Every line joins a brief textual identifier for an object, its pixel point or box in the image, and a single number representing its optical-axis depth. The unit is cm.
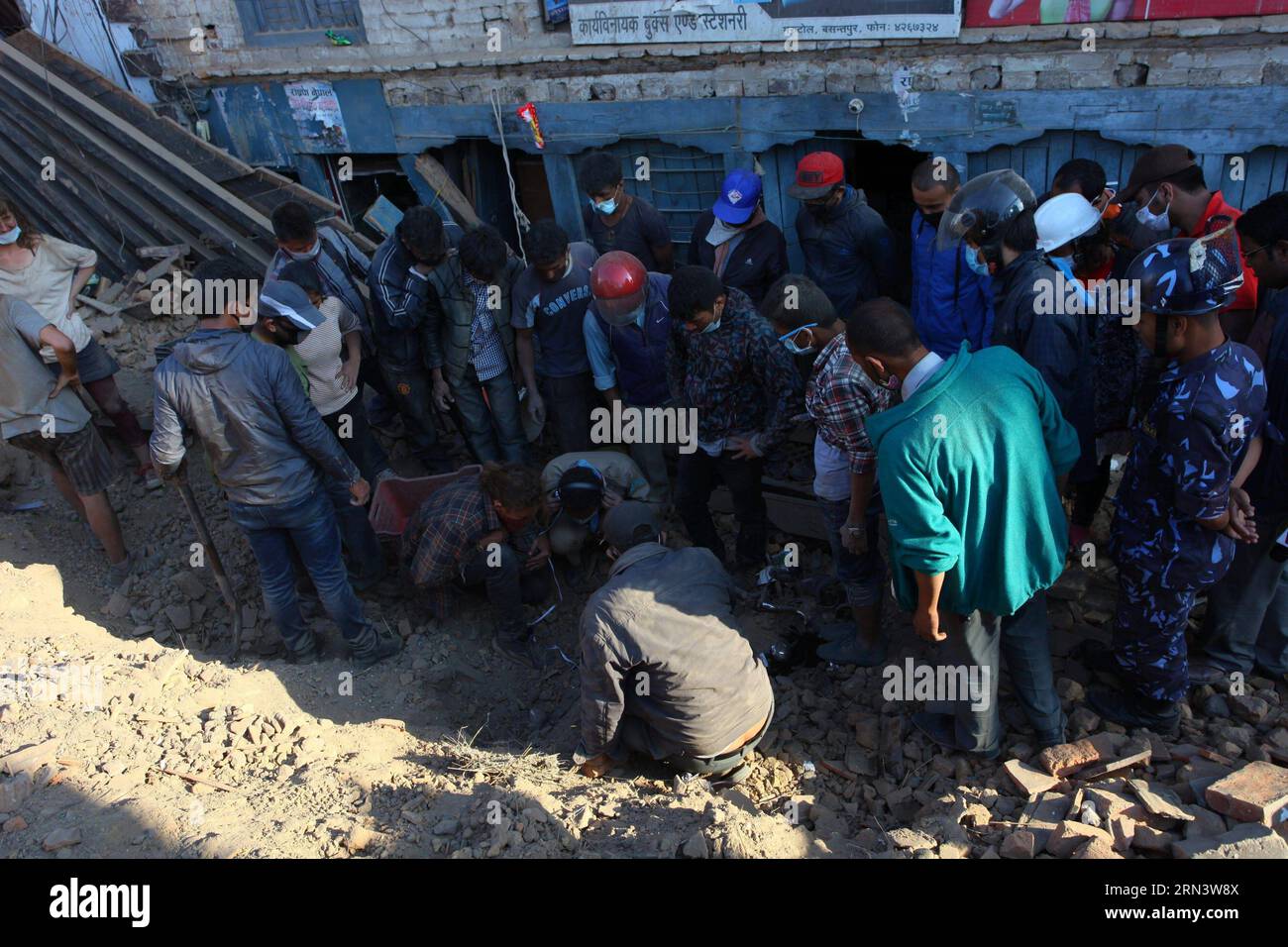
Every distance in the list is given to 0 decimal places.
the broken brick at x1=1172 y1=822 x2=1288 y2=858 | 276
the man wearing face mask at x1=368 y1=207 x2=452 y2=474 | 520
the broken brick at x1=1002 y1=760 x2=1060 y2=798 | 341
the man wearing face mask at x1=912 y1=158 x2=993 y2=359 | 486
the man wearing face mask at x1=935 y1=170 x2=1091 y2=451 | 383
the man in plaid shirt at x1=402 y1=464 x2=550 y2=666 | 467
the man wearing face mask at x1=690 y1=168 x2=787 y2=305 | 541
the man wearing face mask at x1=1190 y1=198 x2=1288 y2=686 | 347
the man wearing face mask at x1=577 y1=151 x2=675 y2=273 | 560
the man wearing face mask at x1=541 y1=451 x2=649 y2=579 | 491
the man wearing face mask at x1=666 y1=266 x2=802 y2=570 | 434
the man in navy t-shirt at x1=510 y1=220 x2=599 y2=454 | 526
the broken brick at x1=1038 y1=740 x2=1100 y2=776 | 348
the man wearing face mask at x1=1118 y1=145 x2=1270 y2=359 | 434
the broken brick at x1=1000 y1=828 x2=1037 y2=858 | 306
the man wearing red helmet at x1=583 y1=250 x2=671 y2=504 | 492
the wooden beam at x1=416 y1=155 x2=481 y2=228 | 823
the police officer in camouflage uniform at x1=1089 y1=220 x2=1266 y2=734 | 301
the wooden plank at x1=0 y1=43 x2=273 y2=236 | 750
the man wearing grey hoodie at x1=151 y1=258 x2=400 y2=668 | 412
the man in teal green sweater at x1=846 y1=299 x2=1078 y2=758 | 302
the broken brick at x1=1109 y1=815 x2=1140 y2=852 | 300
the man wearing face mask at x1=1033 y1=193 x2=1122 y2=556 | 393
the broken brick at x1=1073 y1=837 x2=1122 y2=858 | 294
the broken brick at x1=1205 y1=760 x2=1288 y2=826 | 297
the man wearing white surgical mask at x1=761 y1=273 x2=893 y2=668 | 375
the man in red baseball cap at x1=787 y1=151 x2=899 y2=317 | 526
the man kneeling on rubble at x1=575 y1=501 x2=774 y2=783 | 357
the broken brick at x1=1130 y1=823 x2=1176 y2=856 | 295
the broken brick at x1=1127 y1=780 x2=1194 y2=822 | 309
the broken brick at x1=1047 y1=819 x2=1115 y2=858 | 301
